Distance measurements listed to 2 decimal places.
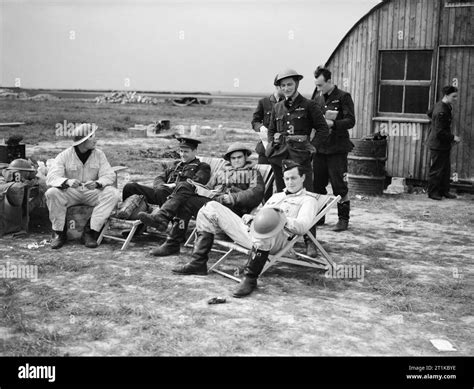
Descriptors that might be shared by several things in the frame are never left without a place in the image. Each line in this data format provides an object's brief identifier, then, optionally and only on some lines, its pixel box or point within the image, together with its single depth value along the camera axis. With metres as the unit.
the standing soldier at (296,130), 7.56
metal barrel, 12.23
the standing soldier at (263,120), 8.84
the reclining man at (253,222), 6.00
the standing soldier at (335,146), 8.81
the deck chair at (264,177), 7.66
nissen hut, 12.21
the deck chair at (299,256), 6.26
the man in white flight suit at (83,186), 7.72
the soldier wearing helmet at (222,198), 7.27
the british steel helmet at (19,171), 8.38
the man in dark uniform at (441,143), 11.52
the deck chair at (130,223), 7.69
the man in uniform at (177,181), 7.43
